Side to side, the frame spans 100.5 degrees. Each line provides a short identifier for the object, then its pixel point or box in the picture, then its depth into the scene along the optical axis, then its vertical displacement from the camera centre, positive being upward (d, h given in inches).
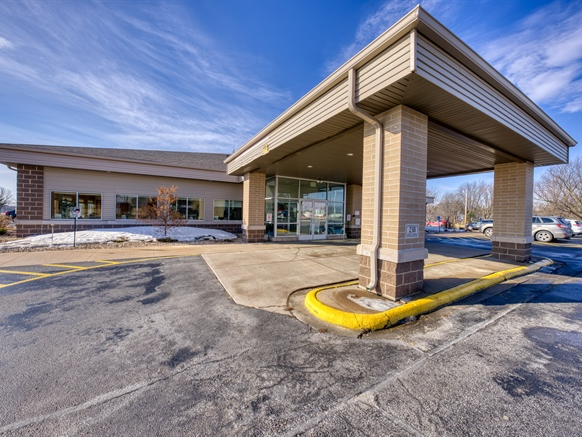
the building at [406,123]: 155.2 +88.2
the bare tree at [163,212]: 510.6 +0.2
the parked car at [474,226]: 1176.7 -24.8
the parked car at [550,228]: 649.0 -14.0
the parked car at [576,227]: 845.2 -10.6
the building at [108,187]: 475.2 +56.3
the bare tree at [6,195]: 1297.4 +95.0
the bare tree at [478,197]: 2031.3 +229.4
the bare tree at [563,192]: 1157.2 +161.9
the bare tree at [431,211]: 2147.1 +81.9
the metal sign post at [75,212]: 403.6 -4.2
